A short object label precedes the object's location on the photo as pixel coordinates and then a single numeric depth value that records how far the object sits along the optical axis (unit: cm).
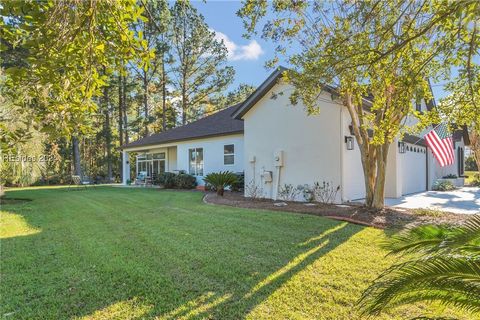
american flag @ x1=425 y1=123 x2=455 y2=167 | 1248
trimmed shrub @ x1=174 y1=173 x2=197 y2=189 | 1950
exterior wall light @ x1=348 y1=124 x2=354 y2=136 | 1131
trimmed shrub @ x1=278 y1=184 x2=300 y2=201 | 1238
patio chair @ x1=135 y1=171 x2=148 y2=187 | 2454
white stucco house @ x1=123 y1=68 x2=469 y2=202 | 1125
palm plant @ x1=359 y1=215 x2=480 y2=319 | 226
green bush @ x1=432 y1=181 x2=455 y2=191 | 1689
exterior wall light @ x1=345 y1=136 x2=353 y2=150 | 1115
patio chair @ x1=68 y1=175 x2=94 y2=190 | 2292
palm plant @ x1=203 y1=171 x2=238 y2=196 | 1498
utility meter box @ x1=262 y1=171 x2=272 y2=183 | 1312
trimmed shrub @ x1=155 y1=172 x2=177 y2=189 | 2011
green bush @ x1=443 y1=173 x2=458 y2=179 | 2039
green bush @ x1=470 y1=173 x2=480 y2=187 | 2061
